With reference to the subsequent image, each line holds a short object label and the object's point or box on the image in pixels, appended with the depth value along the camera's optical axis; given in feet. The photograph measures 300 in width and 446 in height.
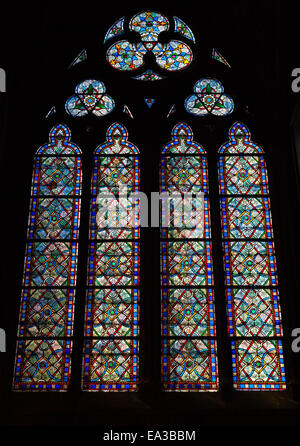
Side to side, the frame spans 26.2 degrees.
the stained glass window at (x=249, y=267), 20.79
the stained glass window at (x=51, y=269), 20.93
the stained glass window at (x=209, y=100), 25.86
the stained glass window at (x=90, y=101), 25.95
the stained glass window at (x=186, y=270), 20.79
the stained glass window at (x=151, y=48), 27.09
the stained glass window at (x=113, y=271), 20.85
